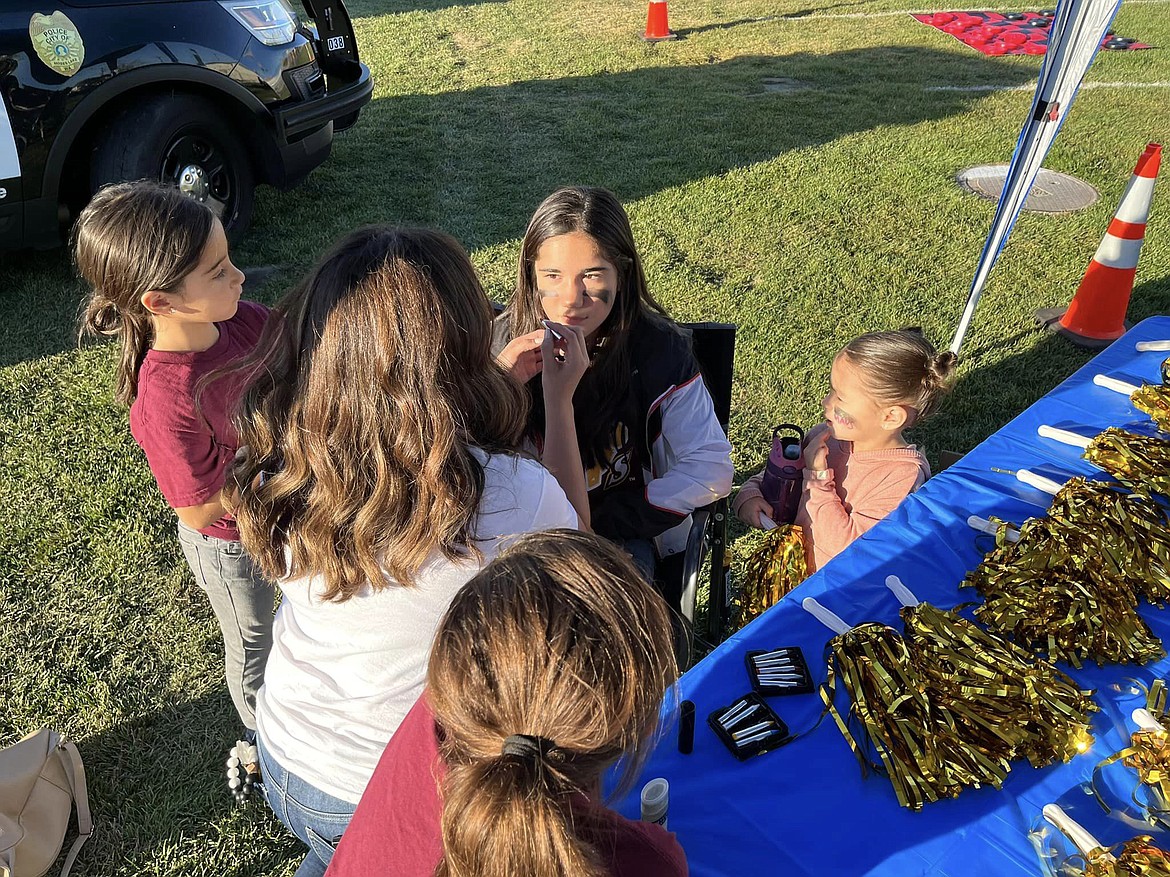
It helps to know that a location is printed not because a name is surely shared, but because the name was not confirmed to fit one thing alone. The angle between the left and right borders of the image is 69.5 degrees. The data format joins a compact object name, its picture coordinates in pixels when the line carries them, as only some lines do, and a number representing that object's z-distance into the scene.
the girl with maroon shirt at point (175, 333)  1.84
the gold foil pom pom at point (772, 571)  2.39
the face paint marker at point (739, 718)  1.60
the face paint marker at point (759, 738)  1.56
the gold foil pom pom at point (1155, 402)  2.43
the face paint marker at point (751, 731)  1.58
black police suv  3.96
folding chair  2.15
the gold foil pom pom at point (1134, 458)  2.14
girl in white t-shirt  1.25
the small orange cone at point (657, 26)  9.48
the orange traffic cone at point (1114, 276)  3.93
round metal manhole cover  5.54
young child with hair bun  2.31
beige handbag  1.96
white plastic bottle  1.40
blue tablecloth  1.40
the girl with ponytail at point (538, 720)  0.86
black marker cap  1.58
